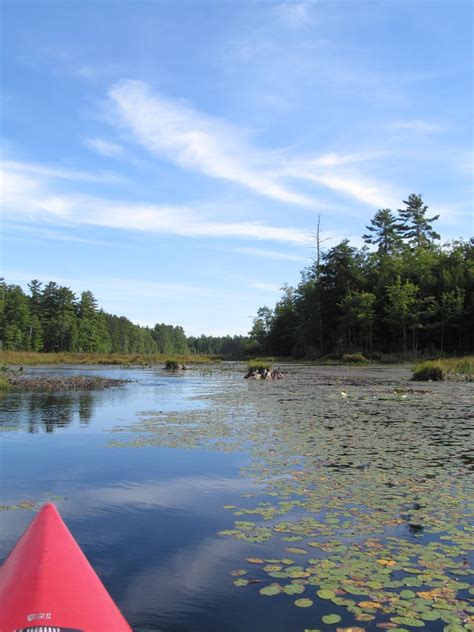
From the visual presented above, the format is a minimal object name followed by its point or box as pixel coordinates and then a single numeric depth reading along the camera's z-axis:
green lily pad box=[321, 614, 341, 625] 3.54
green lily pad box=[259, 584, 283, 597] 3.96
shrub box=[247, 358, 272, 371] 31.42
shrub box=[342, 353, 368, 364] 50.02
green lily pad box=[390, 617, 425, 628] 3.46
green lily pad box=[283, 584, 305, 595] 3.95
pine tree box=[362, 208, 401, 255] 80.50
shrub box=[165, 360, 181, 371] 45.55
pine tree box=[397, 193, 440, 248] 81.88
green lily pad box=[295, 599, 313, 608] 3.77
